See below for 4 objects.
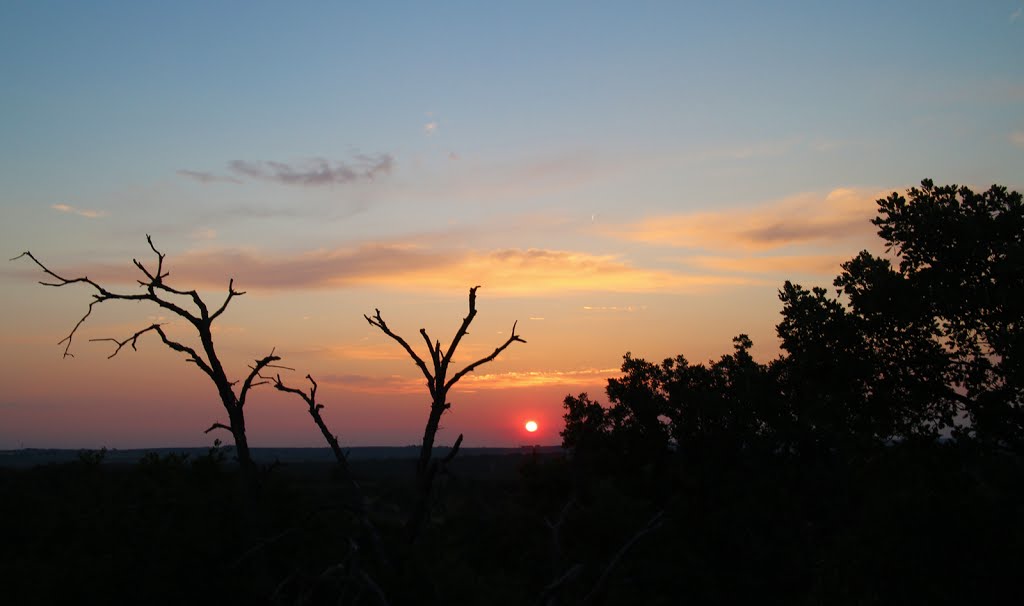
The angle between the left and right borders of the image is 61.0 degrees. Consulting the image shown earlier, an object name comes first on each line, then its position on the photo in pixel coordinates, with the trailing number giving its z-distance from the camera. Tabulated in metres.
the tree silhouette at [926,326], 18.56
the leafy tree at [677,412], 31.94
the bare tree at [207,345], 12.58
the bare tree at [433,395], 11.37
